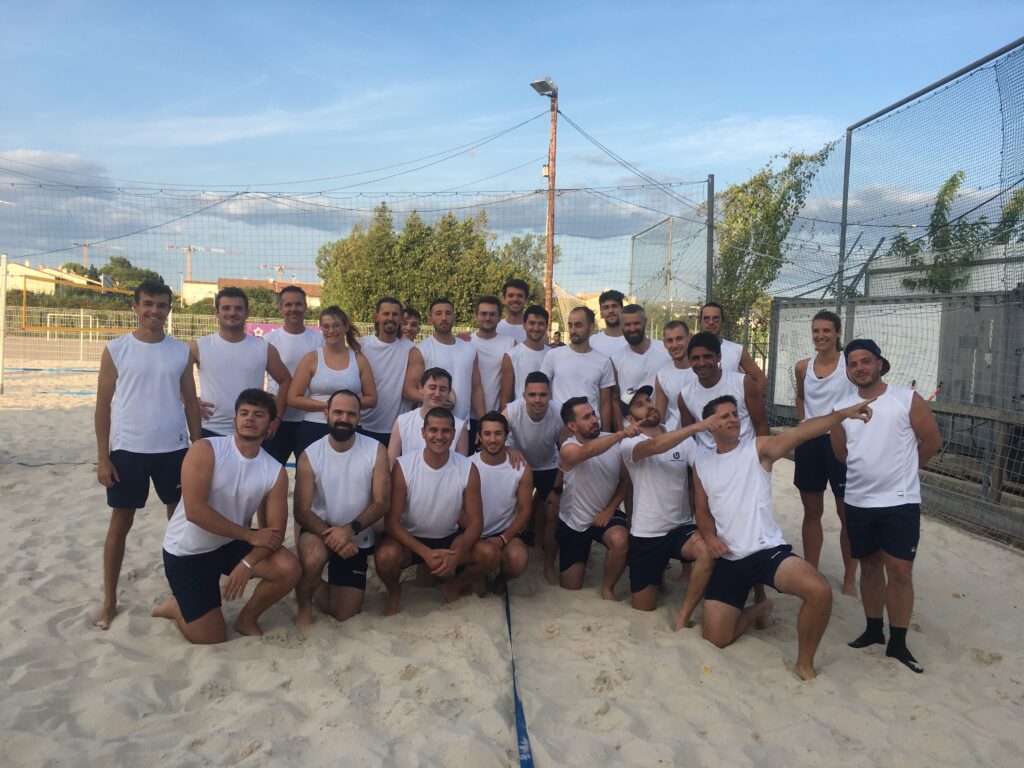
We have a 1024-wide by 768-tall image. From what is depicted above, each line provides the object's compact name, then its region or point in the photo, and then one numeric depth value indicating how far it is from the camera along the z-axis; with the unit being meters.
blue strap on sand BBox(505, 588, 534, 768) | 2.51
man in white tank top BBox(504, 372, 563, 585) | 4.44
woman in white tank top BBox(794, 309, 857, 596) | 4.26
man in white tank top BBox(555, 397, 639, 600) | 4.11
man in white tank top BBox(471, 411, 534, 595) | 3.92
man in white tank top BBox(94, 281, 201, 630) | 3.60
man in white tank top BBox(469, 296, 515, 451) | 4.93
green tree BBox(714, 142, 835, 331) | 8.24
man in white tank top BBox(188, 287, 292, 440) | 4.11
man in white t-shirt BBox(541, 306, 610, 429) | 4.59
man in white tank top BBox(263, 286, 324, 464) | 4.52
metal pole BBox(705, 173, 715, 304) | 7.73
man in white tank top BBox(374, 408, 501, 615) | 3.69
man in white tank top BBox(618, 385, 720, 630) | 3.93
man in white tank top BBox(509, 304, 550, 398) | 4.83
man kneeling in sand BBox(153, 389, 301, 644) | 3.28
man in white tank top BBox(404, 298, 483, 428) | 4.59
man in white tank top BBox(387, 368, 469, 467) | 3.97
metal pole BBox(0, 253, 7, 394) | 11.28
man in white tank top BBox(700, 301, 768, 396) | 4.46
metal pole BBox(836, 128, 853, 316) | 7.08
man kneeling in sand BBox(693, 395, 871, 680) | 3.31
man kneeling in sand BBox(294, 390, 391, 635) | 3.58
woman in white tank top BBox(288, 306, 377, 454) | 4.21
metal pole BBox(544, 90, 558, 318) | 13.02
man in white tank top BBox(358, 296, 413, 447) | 4.66
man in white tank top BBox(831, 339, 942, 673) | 3.40
